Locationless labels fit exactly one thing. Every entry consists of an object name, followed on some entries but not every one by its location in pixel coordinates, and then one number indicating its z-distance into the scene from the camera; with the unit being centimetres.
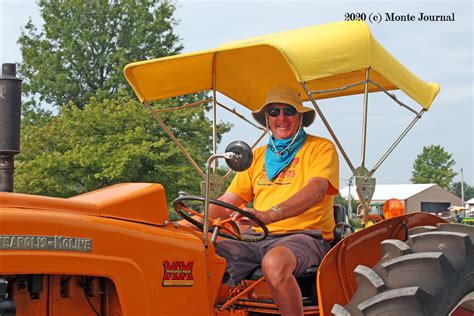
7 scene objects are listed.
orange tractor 342
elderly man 433
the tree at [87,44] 3538
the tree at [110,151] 2350
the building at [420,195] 6706
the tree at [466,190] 10124
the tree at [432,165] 7881
